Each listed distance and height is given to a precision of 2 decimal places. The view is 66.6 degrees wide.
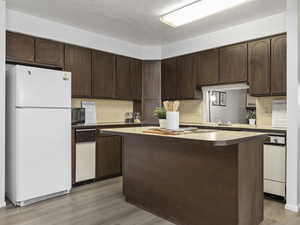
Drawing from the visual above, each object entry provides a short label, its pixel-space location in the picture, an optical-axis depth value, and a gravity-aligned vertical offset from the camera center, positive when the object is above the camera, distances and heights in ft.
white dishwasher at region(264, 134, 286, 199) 9.65 -2.51
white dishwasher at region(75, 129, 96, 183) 11.71 -2.52
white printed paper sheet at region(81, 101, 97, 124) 13.84 -0.22
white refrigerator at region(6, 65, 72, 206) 9.13 -1.13
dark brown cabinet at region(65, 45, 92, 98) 12.30 +2.17
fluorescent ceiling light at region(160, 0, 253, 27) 8.68 +4.00
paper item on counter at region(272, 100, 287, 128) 11.12 -0.32
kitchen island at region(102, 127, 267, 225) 6.18 -2.20
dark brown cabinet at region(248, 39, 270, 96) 11.03 +2.00
